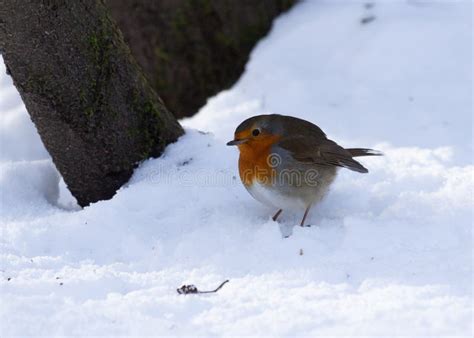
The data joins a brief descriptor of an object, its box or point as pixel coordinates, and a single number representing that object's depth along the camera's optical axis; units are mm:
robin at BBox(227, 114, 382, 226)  7484
